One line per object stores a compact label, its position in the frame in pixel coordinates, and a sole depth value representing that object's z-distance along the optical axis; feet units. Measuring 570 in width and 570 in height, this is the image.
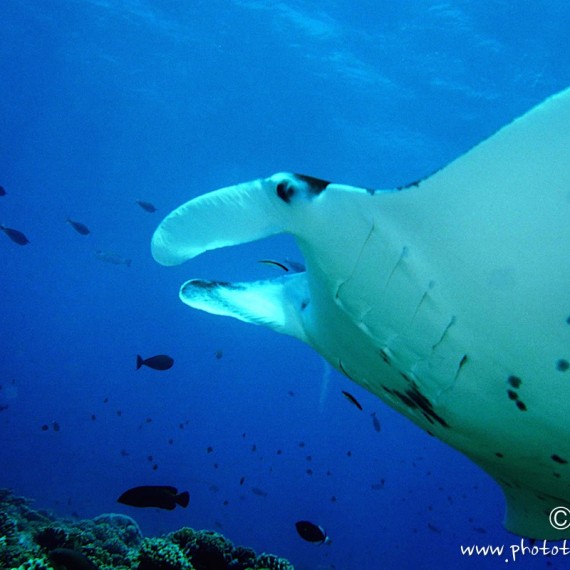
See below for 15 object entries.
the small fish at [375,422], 29.35
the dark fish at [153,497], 14.03
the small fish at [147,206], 34.90
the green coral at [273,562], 13.43
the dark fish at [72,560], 9.82
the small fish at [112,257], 39.68
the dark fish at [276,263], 7.55
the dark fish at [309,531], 18.02
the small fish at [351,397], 13.58
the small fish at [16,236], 26.54
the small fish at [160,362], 21.86
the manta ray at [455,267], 4.30
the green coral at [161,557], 11.61
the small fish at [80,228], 30.97
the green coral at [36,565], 10.48
